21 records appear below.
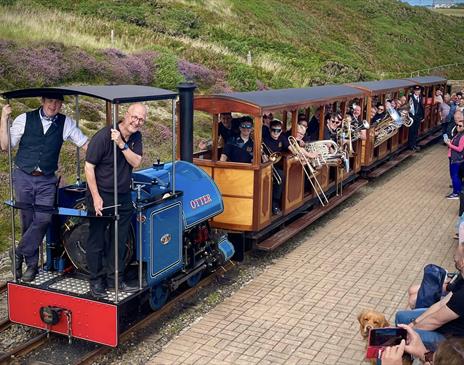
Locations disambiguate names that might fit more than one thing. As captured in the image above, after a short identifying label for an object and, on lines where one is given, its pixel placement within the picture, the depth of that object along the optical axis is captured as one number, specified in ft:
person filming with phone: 10.30
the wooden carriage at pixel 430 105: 70.33
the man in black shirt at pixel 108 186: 19.06
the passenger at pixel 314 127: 37.76
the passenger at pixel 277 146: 31.45
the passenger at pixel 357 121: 44.68
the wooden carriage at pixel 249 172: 28.84
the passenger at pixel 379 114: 51.87
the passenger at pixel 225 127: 30.86
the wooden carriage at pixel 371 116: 48.78
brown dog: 18.06
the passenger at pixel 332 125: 38.73
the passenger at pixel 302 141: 33.76
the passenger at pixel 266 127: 31.27
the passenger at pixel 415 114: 63.05
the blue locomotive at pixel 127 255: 19.48
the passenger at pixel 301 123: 34.33
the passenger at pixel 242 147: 29.53
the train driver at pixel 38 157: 20.25
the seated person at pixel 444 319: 14.46
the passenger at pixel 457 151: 39.58
